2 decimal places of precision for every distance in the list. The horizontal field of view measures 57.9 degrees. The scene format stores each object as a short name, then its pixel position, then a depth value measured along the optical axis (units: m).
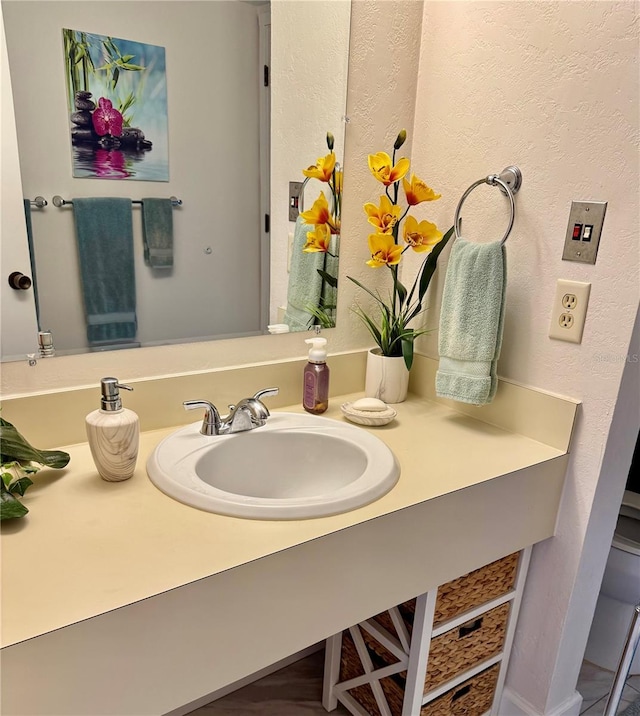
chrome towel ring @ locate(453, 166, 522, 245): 1.23
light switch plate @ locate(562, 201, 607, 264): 1.11
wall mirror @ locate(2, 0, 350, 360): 0.99
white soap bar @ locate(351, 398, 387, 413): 1.29
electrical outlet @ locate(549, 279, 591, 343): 1.15
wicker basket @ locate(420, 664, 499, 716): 1.34
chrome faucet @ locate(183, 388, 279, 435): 1.15
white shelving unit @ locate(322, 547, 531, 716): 1.23
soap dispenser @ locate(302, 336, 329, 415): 1.29
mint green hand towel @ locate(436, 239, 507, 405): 1.22
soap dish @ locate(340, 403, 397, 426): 1.28
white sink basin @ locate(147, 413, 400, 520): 0.94
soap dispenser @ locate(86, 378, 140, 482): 0.95
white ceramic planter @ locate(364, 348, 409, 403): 1.40
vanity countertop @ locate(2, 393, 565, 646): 0.73
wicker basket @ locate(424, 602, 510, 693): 1.27
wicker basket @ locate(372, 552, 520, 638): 1.23
